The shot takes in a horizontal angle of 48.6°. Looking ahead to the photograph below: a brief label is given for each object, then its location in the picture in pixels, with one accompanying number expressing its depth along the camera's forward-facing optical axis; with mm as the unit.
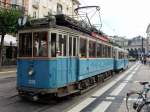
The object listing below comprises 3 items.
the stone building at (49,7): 23718
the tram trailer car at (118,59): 14967
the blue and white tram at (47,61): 5803
